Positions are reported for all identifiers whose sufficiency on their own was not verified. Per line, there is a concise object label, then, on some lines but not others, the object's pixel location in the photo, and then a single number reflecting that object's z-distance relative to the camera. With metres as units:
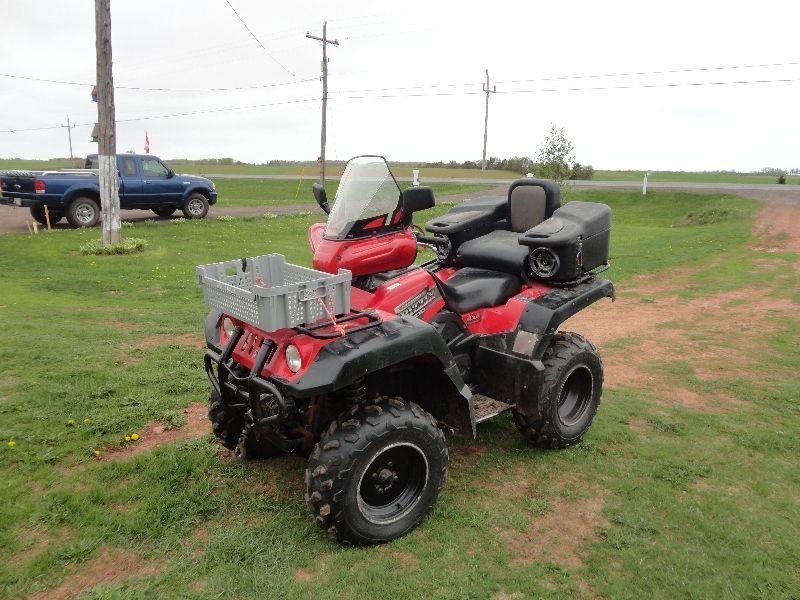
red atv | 3.29
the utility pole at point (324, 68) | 28.64
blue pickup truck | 16.19
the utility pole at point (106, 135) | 13.23
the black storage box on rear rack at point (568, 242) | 4.62
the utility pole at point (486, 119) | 45.74
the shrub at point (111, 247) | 13.22
